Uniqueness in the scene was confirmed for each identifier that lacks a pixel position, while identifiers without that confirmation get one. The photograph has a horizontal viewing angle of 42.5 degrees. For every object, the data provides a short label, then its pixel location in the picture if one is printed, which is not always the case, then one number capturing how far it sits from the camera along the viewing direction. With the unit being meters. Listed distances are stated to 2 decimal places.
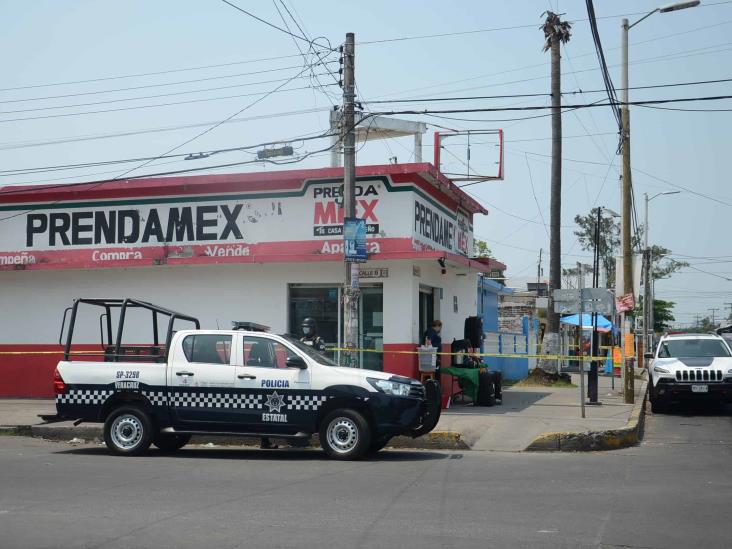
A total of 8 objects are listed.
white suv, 19.80
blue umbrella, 40.39
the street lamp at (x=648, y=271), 50.39
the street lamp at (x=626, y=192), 21.69
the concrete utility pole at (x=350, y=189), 17.44
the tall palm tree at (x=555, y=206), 29.34
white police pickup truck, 13.00
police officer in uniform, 17.87
